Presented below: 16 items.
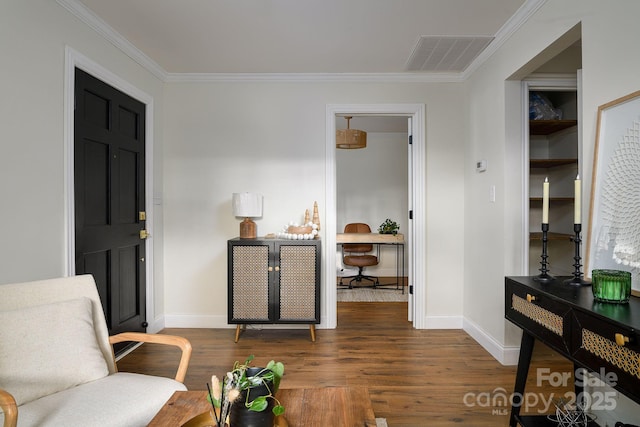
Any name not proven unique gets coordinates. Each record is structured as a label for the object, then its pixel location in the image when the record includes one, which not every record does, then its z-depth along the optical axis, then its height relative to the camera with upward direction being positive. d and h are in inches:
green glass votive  52.8 -11.2
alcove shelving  121.0 +12.5
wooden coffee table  46.9 -28.0
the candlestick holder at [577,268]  64.4 -10.4
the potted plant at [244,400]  39.8 -21.5
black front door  95.1 +3.9
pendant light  183.5 +38.0
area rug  186.2 -46.2
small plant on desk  217.2 -10.7
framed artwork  58.7 +3.5
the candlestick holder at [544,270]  69.9 -11.7
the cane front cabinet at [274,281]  124.9 -24.8
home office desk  198.7 -15.6
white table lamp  127.8 +0.4
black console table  43.8 -17.5
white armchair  52.9 -25.8
